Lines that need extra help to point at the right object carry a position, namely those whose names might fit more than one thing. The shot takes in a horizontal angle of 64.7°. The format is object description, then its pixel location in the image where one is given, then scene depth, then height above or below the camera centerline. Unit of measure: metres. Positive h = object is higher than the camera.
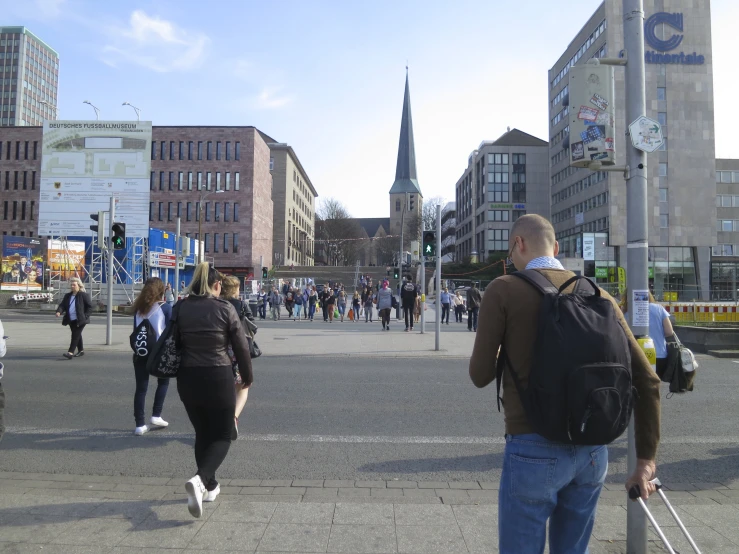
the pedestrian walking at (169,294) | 27.14 +0.32
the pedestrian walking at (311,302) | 28.27 +0.04
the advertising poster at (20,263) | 40.94 +2.52
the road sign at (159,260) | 29.22 +2.05
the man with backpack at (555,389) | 2.00 -0.29
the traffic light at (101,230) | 14.99 +1.81
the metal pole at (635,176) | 3.43 +0.80
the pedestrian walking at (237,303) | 5.62 -0.01
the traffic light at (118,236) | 15.02 +1.65
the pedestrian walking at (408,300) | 20.12 +0.15
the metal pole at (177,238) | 22.22 +2.42
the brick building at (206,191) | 62.19 +11.79
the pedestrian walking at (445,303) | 26.50 +0.08
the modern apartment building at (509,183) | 74.69 +15.81
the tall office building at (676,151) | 50.53 +13.65
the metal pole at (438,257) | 14.80 +1.30
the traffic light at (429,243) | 16.80 +1.78
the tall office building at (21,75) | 115.12 +45.22
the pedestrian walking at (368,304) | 26.95 -0.01
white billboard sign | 31.45 +6.87
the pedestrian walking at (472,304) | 21.02 +0.05
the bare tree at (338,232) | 99.12 +12.39
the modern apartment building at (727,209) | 65.88 +11.40
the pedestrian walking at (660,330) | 6.30 -0.24
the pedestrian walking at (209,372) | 4.19 -0.51
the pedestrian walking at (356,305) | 29.25 -0.07
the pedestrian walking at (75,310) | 12.03 -0.22
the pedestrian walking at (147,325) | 6.32 -0.27
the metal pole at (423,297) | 17.48 +0.23
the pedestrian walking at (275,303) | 28.20 -0.03
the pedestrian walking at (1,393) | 3.77 -0.62
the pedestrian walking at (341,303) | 30.29 +0.02
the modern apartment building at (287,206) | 83.19 +14.58
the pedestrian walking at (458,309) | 29.36 -0.20
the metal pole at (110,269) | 14.63 +0.76
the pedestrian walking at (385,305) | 21.08 -0.04
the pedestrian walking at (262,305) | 29.02 -0.14
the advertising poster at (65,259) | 38.91 +2.74
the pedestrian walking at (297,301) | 28.78 +0.09
